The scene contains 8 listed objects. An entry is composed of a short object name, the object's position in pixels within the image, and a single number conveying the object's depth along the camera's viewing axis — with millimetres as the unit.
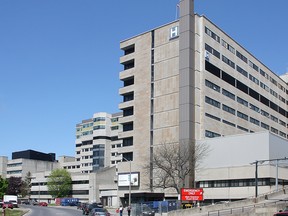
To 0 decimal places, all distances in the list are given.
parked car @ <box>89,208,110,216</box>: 58562
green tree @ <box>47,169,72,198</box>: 169375
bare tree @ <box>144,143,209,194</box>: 94000
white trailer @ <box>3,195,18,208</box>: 111669
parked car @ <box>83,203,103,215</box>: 73088
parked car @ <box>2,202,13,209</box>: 99962
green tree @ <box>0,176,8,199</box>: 169875
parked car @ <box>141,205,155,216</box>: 64750
